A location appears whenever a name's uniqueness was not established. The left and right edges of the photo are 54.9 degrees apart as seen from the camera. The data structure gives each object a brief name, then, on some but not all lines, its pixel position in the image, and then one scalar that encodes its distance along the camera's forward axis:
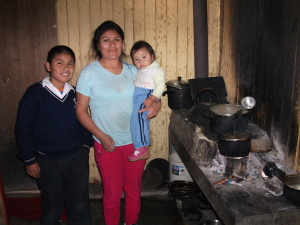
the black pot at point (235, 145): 2.66
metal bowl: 3.61
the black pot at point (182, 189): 3.74
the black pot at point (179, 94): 4.20
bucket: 4.25
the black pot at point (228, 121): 2.96
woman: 3.02
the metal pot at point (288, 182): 2.21
